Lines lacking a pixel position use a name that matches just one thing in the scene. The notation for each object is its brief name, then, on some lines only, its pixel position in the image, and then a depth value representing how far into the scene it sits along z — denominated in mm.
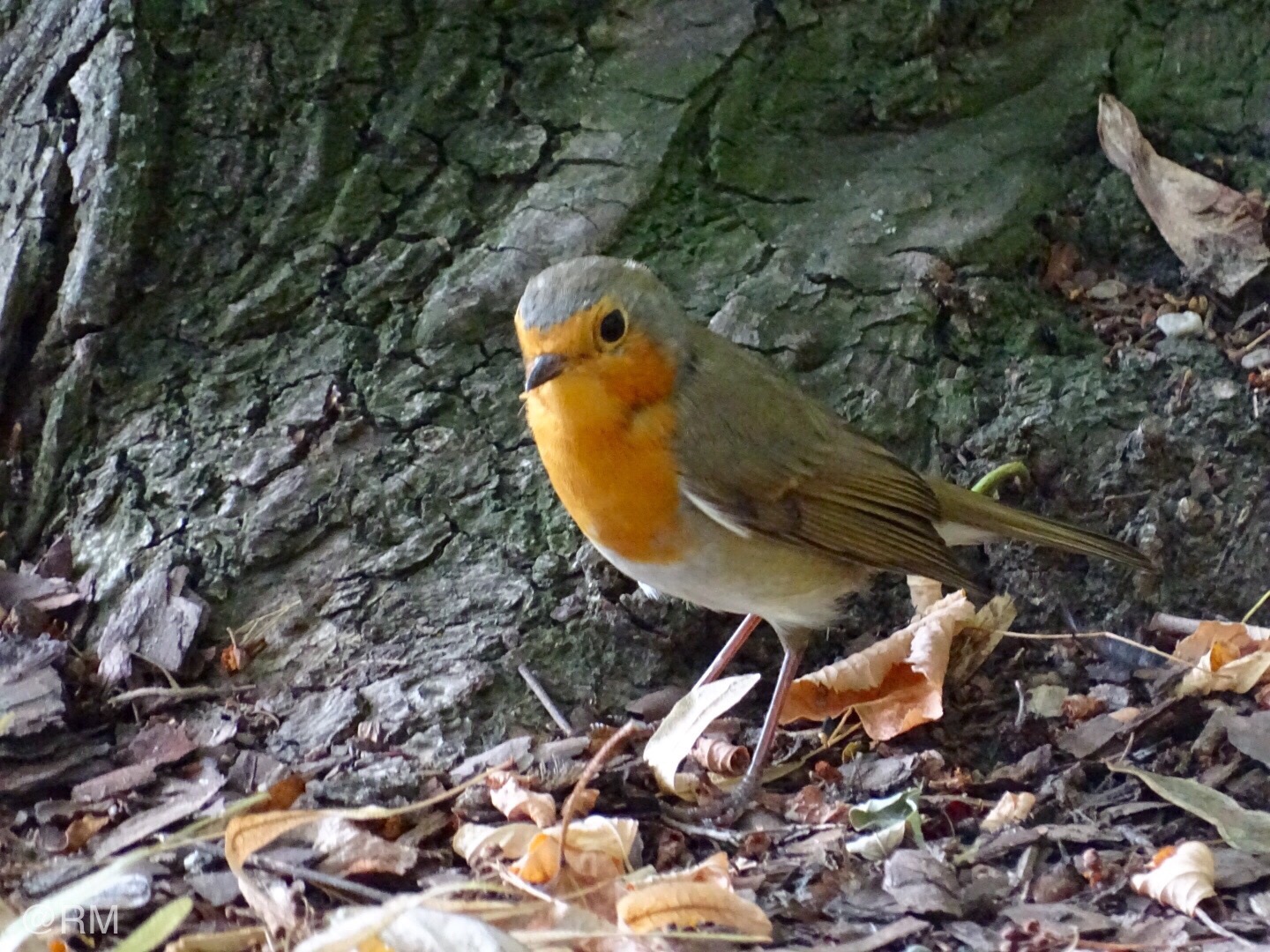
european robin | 5492
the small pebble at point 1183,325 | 6855
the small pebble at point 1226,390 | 6590
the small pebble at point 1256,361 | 6684
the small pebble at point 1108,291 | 7074
